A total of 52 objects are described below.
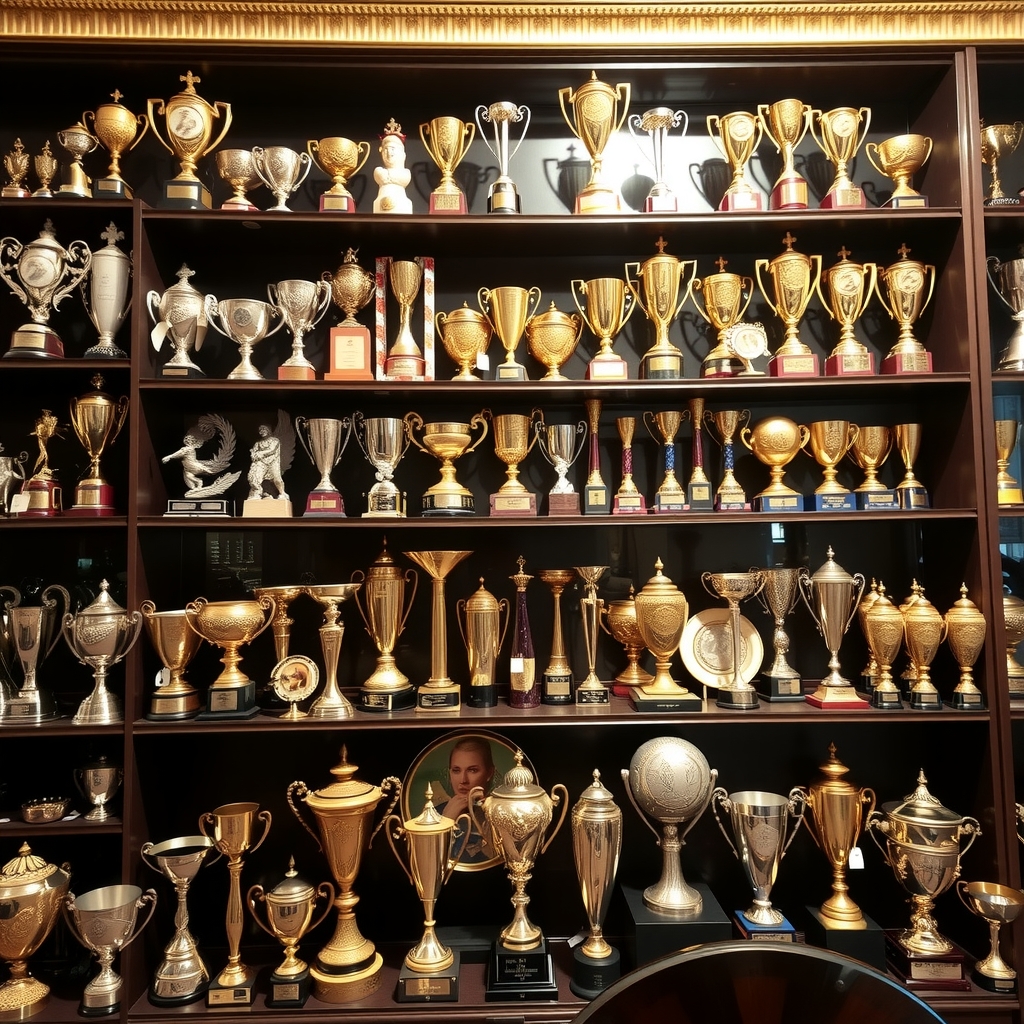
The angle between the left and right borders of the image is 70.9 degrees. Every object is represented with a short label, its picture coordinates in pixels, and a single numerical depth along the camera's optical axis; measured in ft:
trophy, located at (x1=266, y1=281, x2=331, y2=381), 7.08
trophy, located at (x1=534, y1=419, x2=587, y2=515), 7.00
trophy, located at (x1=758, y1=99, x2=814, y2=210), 7.14
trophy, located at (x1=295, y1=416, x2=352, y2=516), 6.86
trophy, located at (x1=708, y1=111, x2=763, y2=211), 7.21
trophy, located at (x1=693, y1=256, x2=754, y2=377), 7.17
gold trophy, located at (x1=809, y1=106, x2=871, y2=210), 7.18
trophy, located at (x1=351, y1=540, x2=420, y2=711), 6.85
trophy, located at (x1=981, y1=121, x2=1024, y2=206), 7.36
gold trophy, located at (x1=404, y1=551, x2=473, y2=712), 6.75
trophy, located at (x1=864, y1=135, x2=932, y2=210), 7.09
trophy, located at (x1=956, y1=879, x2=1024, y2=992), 5.96
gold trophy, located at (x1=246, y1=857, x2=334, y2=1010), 6.15
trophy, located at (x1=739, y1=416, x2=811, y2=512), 6.97
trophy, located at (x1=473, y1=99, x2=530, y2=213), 7.07
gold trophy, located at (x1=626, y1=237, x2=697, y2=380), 7.09
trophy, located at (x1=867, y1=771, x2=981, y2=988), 6.22
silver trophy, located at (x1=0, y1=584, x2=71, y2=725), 6.50
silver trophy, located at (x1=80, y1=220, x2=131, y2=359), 6.75
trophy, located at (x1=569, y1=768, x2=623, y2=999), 6.30
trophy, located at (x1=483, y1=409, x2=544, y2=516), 7.02
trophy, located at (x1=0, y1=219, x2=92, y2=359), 6.77
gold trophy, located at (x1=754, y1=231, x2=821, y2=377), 7.04
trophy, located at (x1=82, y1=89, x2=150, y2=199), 7.01
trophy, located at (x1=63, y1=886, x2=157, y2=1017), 5.86
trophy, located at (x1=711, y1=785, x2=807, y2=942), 6.42
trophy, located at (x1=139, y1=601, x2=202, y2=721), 6.48
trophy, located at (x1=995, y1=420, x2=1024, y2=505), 7.00
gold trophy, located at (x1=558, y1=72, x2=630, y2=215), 7.10
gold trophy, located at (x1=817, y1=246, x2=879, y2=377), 7.07
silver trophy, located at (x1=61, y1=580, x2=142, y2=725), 6.38
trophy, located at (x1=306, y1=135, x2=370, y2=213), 7.08
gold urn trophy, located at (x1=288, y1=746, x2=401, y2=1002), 6.24
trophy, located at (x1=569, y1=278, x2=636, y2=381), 7.09
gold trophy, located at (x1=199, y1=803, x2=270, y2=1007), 6.28
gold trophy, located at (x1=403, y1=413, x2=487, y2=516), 6.86
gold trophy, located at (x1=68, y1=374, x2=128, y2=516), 6.70
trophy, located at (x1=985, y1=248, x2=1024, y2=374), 7.11
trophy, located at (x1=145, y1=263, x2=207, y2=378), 6.86
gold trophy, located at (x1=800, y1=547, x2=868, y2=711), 6.81
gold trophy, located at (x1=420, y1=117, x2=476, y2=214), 7.11
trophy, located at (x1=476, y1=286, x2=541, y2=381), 7.16
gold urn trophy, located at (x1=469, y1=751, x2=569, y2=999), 6.22
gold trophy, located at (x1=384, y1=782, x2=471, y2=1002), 6.18
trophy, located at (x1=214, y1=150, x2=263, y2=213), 7.09
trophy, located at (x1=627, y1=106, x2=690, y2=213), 7.13
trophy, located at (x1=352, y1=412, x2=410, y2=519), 6.92
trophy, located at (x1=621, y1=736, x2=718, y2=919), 6.40
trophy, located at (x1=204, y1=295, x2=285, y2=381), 6.98
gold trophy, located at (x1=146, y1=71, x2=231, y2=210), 6.94
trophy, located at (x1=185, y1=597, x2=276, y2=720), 6.57
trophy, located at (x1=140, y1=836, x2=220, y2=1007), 6.18
